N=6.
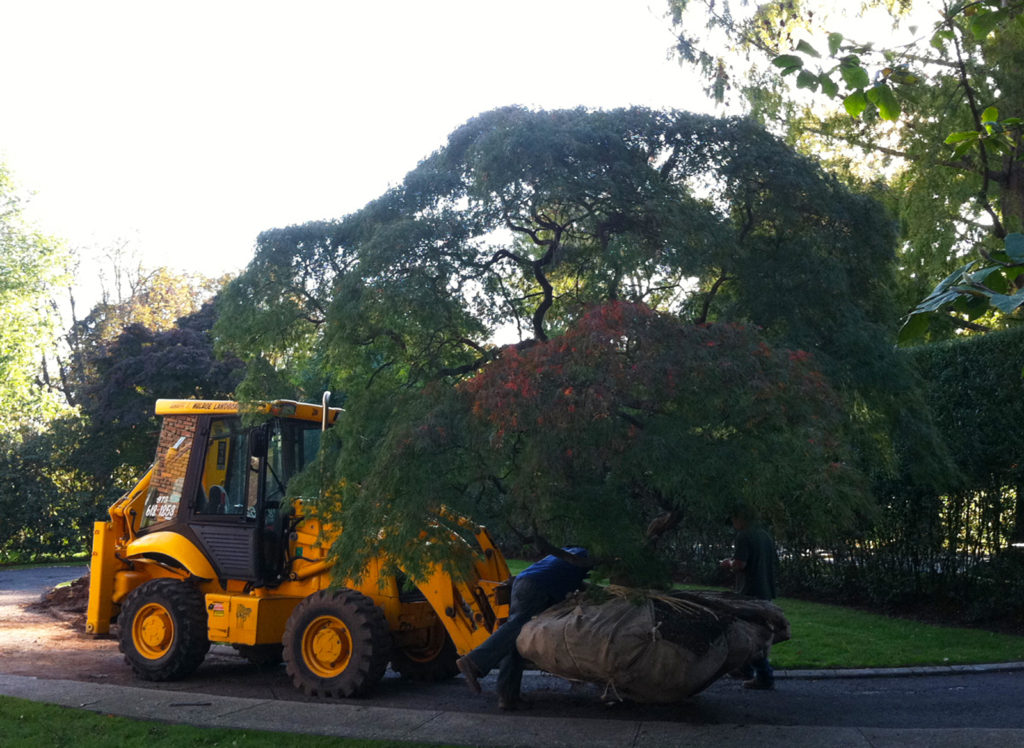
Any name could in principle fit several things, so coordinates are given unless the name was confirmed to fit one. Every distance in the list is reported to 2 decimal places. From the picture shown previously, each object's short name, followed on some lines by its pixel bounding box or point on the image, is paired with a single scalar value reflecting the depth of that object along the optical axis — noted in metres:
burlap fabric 7.13
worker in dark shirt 9.43
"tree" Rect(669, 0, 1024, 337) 14.41
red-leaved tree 6.72
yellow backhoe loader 8.84
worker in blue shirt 7.92
